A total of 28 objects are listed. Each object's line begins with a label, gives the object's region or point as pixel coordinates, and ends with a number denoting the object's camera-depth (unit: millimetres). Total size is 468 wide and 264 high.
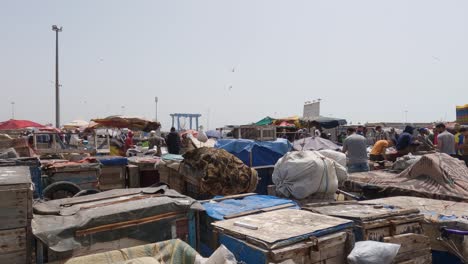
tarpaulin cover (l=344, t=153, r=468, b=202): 5670
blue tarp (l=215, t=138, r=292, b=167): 8891
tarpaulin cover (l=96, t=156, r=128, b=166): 8242
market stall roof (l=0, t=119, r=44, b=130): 20202
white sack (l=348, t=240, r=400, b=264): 3072
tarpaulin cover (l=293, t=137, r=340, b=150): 12086
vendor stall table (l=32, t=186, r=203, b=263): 3047
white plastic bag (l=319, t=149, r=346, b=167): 6969
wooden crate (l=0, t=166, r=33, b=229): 2973
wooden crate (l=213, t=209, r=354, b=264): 2869
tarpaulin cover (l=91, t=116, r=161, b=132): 14562
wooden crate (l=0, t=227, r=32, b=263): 2955
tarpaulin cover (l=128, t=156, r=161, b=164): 8828
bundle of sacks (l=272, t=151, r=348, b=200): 5277
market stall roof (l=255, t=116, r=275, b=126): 23030
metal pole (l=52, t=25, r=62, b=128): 24753
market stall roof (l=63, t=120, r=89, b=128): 27125
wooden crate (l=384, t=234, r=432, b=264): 3539
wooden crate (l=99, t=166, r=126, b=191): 8297
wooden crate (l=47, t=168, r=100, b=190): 6648
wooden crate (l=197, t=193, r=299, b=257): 3902
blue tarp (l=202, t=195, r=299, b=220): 4043
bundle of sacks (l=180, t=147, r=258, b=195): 5715
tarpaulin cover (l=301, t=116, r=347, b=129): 20297
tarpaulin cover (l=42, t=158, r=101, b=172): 6672
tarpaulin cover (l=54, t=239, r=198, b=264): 2969
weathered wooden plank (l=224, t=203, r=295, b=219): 3781
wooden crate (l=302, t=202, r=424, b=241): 3504
